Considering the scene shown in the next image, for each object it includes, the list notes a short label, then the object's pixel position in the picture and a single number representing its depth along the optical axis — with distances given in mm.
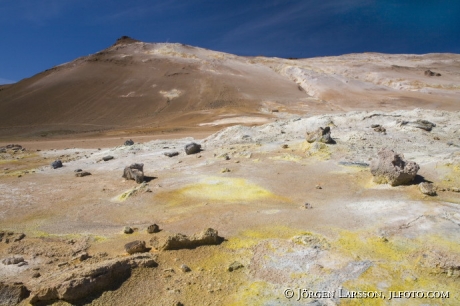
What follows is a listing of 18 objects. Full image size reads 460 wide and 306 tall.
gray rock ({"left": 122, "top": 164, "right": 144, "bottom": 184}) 8284
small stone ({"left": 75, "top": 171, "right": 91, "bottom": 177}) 9469
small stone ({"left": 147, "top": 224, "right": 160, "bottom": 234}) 5148
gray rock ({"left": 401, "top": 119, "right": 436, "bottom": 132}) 11164
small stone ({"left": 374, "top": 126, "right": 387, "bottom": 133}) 11022
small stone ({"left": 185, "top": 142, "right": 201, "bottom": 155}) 11047
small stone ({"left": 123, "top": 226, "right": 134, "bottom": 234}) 5191
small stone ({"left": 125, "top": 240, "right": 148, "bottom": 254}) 4379
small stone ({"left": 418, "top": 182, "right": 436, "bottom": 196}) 5699
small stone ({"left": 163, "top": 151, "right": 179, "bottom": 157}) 10992
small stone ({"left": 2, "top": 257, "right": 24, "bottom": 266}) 4270
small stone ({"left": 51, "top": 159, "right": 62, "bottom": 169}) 10742
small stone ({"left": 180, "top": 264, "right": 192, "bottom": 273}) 3970
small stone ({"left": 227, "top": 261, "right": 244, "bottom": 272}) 3980
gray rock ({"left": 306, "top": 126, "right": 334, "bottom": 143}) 9812
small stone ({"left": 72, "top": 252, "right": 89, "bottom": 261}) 4330
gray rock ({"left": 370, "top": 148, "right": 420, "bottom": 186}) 6219
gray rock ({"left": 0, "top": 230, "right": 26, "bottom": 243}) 5129
